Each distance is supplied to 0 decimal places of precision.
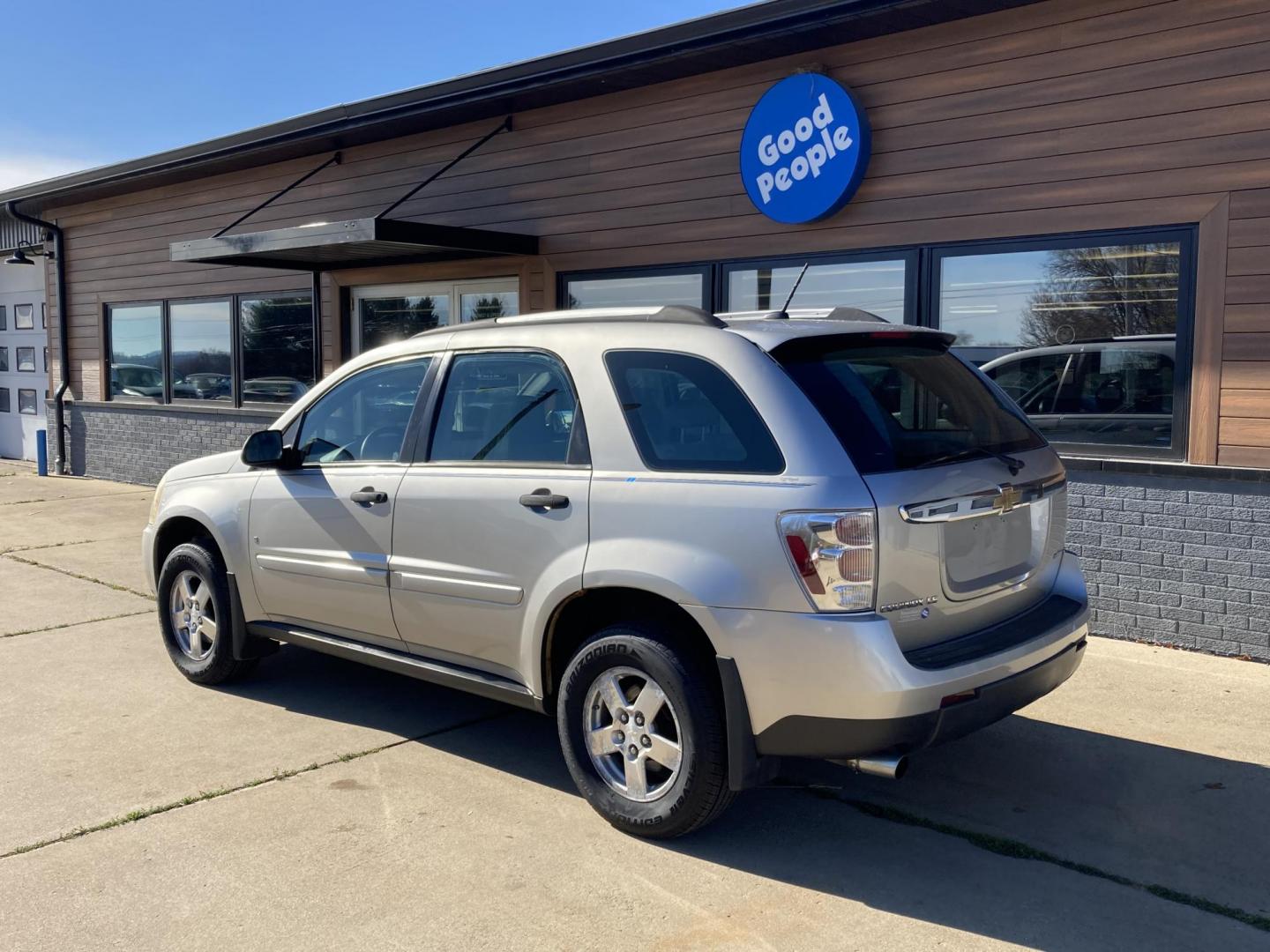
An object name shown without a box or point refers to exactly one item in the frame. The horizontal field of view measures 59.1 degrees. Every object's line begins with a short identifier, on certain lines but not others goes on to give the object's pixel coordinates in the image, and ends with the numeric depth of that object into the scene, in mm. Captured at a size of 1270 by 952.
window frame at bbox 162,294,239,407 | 13586
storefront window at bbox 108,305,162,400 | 14539
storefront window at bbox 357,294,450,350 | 10844
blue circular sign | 7480
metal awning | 8828
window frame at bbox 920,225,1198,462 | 6340
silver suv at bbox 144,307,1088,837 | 3441
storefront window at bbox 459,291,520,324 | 10188
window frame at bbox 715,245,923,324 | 7383
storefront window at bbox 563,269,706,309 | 8633
